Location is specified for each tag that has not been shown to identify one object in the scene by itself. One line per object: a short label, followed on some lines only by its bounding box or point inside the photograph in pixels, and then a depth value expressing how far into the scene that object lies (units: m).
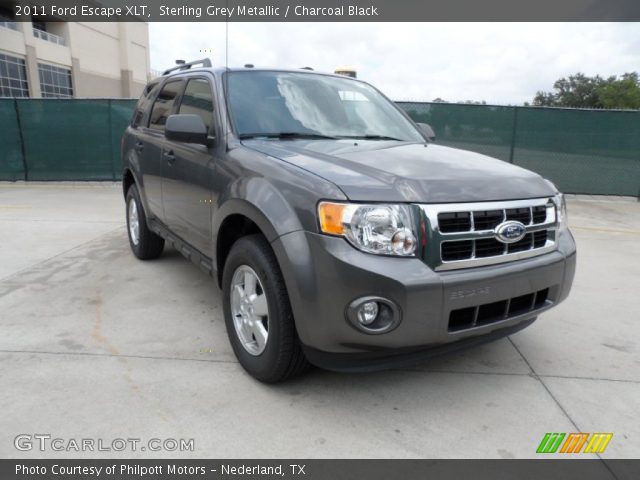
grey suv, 2.27
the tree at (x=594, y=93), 57.59
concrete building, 37.81
